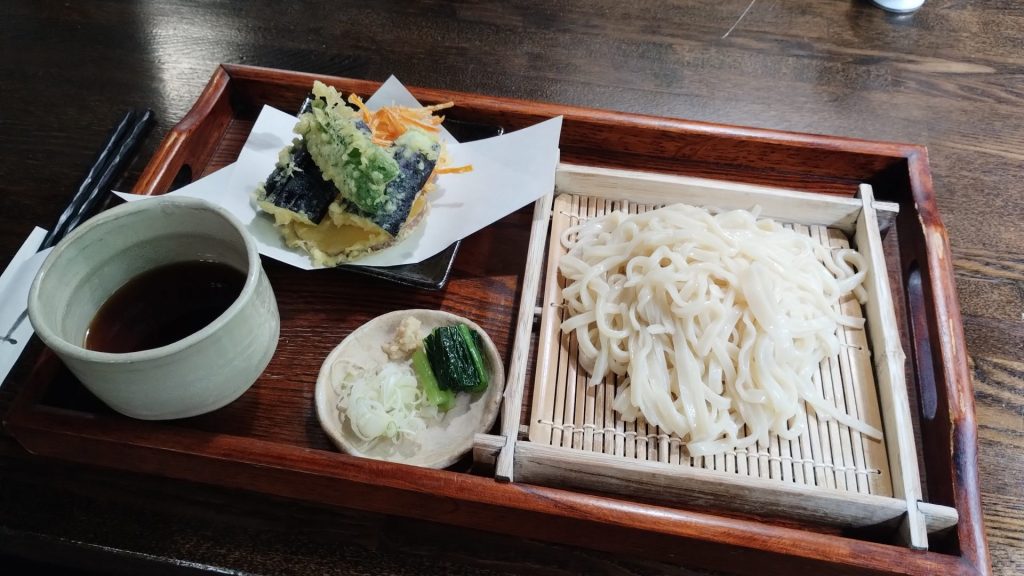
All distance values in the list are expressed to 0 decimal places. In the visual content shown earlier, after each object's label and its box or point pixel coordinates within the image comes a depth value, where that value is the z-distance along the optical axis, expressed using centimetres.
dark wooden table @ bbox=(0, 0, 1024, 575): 32
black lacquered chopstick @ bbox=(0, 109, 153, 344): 41
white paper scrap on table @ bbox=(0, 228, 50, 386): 36
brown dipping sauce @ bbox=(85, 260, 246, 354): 33
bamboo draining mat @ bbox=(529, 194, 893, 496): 33
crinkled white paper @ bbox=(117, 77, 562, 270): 40
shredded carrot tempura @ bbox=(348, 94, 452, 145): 42
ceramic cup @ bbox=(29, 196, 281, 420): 27
